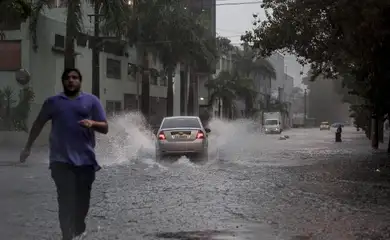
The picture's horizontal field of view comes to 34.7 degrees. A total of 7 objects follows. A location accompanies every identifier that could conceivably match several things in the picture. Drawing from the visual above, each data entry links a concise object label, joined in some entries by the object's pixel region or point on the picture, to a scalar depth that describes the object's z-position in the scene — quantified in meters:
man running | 6.25
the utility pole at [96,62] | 30.62
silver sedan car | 19.59
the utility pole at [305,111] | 130.68
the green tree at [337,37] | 15.91
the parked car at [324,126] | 95.19
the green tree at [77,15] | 25.66
